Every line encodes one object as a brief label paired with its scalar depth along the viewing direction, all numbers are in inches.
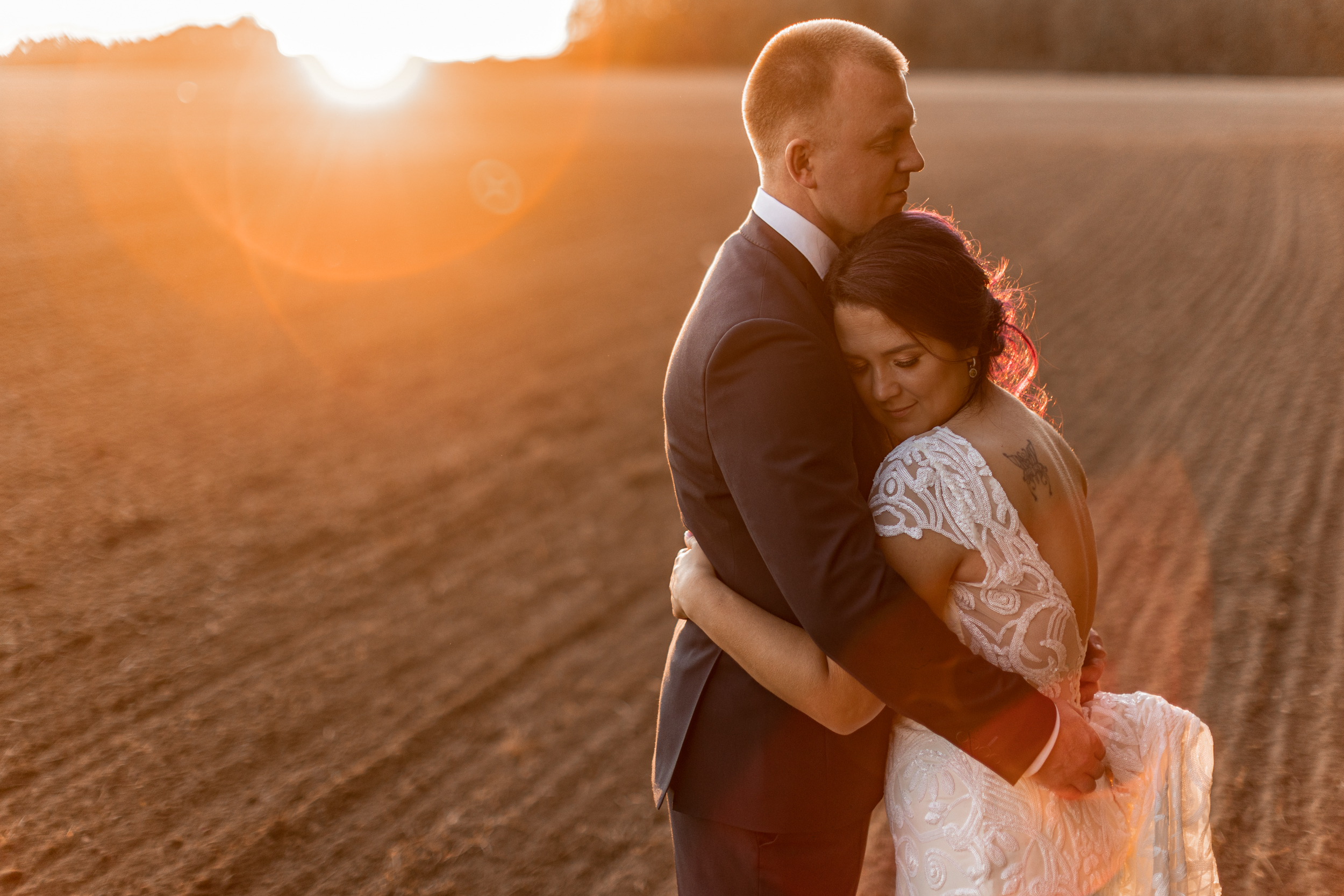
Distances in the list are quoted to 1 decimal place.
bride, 78.6
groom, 72.4
